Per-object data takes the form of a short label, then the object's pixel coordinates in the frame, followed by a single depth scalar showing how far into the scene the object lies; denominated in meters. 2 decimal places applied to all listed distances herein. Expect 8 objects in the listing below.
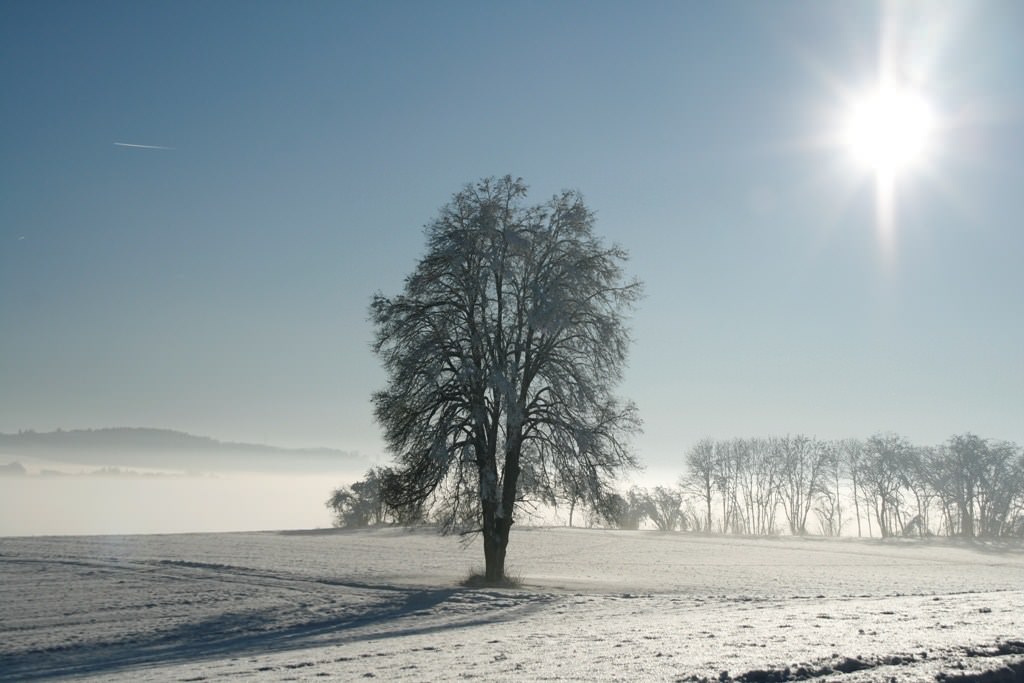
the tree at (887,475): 79.50
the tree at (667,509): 90.12
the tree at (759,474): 88.44
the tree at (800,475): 84.88
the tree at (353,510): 75.62
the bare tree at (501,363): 24.25
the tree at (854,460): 82.94
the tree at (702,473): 87.21
